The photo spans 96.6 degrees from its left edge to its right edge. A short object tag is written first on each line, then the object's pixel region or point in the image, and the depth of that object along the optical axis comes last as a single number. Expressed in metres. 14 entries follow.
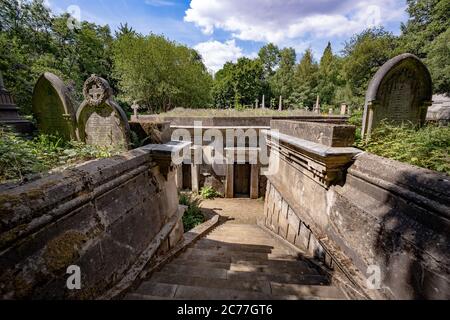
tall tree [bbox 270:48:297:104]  35.56
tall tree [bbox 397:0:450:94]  10.58
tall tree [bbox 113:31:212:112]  20.73
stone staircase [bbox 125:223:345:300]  2.14
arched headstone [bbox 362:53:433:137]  4.70
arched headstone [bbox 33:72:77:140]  4.61
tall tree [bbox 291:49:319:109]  32.72
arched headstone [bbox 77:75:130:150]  4.07
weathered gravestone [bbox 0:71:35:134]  4.70
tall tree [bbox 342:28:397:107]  17.25
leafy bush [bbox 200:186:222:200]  9.39
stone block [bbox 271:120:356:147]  2.95
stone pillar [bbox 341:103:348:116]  13.41
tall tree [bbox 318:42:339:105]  31.09
